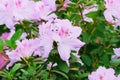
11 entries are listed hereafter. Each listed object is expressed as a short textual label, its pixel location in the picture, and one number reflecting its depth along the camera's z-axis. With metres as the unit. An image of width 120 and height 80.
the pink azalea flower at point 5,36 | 1.68
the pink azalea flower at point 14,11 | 1.52
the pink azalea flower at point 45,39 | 1.32
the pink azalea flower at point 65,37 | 1.32
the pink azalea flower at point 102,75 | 1.47
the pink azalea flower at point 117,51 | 1.66
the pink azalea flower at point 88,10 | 1.65
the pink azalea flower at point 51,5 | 1.70
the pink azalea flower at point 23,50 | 1.36
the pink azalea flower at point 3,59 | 1.42
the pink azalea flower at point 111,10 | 1.59
